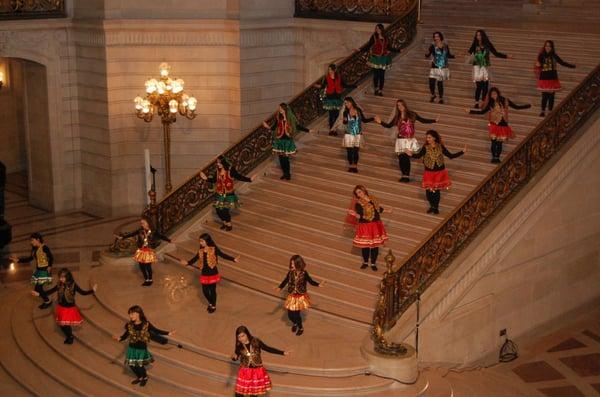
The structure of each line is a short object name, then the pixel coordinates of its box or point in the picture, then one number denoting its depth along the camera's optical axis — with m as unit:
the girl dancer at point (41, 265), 15.52
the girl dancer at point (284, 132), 17.67
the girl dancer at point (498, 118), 16.47
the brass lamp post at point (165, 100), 18.77
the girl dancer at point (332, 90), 18.56
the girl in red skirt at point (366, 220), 14.68
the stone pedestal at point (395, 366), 13.16
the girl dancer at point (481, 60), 17.97
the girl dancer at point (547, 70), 17.30
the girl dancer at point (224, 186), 16.80
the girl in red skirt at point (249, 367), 12.36
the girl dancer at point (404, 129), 16.58
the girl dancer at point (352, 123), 17.16
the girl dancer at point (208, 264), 14.57
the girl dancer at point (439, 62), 18.36
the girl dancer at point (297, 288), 13.83
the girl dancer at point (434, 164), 15.65
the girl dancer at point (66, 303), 14.45
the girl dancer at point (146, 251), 15.95
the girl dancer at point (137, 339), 13.24
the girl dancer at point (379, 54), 19.33
